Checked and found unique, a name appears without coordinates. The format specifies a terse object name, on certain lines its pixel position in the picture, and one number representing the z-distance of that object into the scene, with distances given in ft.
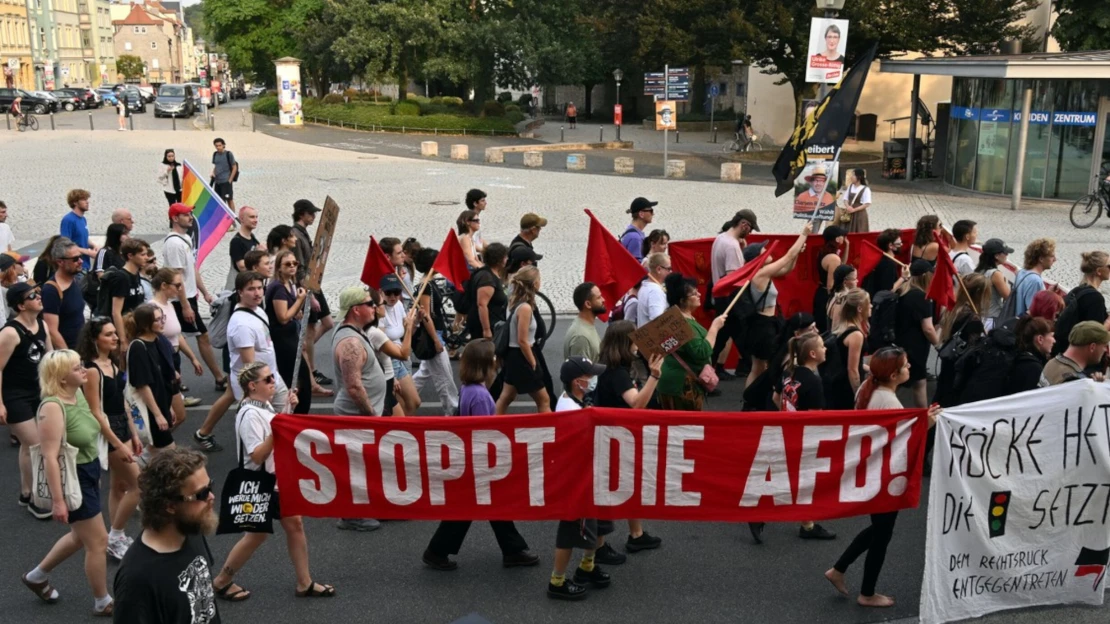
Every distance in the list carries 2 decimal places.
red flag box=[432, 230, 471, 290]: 32.76
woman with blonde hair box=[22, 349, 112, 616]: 18.76
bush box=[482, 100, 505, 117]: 157.99
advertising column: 151.53
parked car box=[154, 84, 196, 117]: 172.76
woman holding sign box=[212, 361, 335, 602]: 19.38
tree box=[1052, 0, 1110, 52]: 103.65
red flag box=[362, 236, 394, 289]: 28.50
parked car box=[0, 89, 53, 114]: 174.60
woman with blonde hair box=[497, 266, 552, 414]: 26.30
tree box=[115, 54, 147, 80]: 350.43
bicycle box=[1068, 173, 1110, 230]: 65.46
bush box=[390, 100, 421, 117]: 152.46
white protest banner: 19.29
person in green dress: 23.65
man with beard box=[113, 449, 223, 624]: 12.84
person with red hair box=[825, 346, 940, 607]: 20.13
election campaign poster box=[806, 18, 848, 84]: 45.50
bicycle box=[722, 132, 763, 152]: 124.77
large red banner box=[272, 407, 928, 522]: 19.86
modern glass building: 73.56
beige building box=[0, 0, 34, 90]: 265.75
